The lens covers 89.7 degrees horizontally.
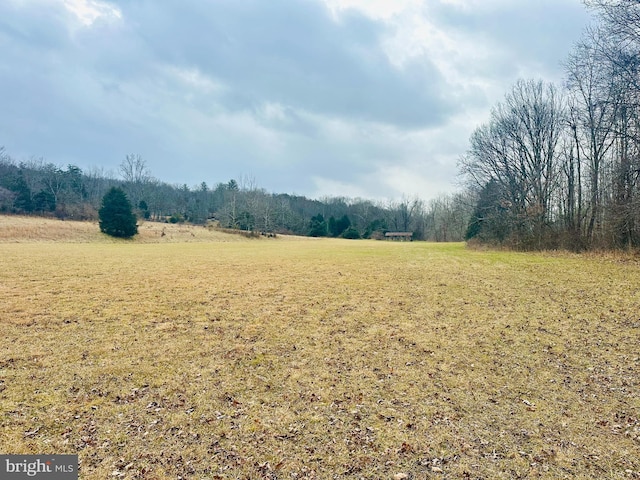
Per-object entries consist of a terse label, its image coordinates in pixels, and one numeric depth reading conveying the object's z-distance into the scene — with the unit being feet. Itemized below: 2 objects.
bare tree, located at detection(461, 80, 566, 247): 83.41
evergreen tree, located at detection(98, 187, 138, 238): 125.39
